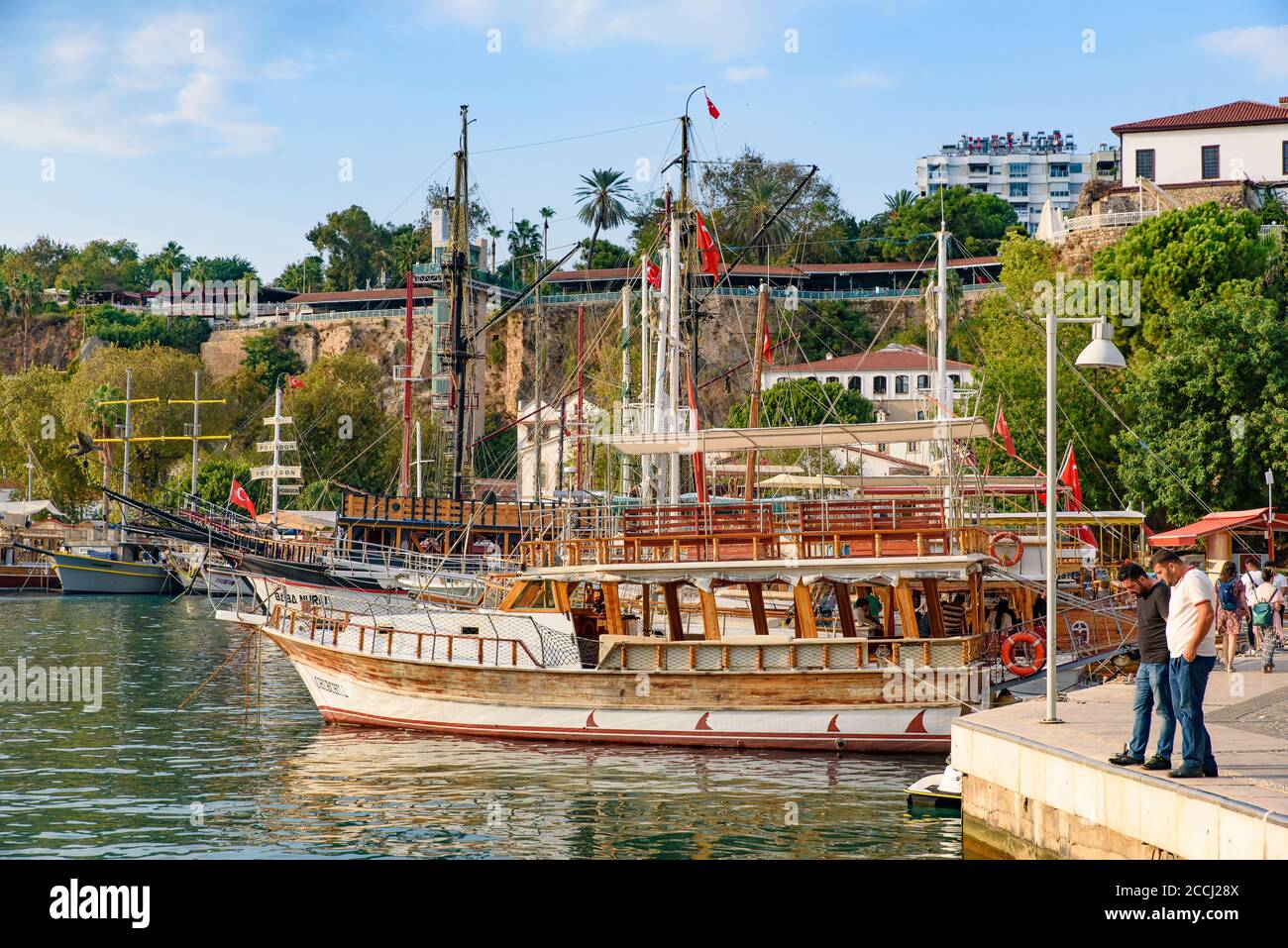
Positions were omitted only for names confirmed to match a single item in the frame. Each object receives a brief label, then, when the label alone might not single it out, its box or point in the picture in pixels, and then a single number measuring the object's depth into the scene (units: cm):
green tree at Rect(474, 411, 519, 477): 9175
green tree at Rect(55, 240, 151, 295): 13275
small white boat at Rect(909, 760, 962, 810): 1720
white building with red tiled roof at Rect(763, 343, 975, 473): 7975
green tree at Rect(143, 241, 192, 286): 13400
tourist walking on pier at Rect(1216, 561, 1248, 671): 2114
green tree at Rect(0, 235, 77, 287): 13525
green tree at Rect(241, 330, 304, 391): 10488
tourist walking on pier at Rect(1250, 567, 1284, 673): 2303
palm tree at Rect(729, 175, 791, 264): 10019
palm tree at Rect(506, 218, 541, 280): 11394
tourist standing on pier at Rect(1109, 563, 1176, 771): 1225
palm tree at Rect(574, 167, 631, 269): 10762
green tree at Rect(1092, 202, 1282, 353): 5700
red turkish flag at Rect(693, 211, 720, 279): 3566
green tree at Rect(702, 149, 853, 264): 10194
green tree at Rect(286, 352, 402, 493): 8431
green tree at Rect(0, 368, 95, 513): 8362
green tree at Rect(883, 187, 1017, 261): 10256
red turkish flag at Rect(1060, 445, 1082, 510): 3928
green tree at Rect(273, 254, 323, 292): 12838
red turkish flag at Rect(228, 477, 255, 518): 5012
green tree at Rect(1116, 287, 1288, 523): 4722
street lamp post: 1462
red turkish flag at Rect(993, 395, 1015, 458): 3768
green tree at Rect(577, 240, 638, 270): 10844
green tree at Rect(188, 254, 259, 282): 13100
